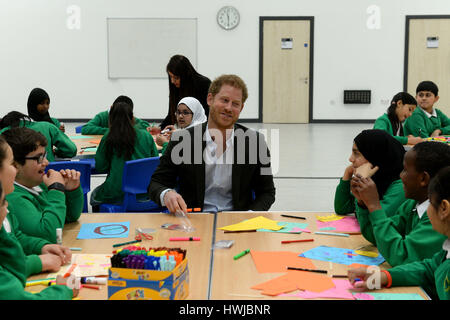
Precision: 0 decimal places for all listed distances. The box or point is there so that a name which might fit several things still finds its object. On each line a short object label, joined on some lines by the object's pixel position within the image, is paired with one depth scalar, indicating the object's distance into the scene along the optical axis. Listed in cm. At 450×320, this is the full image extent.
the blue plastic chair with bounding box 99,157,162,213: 366
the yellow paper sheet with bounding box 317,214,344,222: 256
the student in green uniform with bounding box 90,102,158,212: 399
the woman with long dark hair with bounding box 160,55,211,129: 519
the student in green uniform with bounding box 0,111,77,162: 425
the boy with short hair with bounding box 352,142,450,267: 193
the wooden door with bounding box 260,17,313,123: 1176
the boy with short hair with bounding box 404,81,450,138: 568
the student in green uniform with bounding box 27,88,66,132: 563
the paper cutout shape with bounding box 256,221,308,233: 235
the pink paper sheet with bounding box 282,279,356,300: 166
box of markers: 145
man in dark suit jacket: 288
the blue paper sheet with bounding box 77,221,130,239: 227
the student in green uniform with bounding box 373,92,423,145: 547
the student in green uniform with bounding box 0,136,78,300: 144
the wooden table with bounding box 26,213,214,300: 170
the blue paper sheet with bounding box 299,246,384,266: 199
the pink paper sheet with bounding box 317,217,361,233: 241
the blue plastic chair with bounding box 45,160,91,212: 351
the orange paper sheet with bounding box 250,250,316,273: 190
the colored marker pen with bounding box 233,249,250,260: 199
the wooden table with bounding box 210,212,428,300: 171
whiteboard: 1161
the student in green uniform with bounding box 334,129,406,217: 250
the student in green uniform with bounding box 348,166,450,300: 163
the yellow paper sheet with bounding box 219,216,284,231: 236
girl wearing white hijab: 466
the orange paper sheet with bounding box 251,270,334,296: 171
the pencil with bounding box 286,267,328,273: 185
